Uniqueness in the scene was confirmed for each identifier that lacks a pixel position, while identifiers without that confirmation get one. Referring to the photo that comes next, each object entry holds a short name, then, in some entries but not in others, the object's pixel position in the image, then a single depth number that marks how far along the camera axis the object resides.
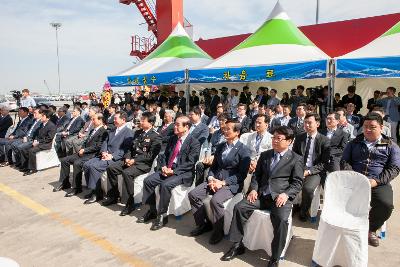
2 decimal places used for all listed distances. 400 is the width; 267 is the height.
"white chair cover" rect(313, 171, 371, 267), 3.17
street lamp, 46.31
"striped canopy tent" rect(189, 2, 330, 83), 7.57
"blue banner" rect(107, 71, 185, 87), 10.24
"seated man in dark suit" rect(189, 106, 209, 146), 6.79
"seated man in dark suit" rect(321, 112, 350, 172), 5.09
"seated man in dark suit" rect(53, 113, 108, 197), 6.12
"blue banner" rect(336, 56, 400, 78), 6.40
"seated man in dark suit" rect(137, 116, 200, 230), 4.68
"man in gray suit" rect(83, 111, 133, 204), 5.70
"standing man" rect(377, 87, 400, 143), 8.79
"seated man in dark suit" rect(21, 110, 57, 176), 7.73
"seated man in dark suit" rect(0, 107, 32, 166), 8.75
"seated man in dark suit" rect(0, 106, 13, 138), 9.39
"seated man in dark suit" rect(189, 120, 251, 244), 4.15
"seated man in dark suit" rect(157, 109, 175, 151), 6.54
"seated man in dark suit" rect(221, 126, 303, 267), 3.68
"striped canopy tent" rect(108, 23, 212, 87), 10.69
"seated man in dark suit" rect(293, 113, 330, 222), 4.55
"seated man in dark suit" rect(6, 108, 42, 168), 8.17
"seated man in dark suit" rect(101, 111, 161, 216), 5.27
